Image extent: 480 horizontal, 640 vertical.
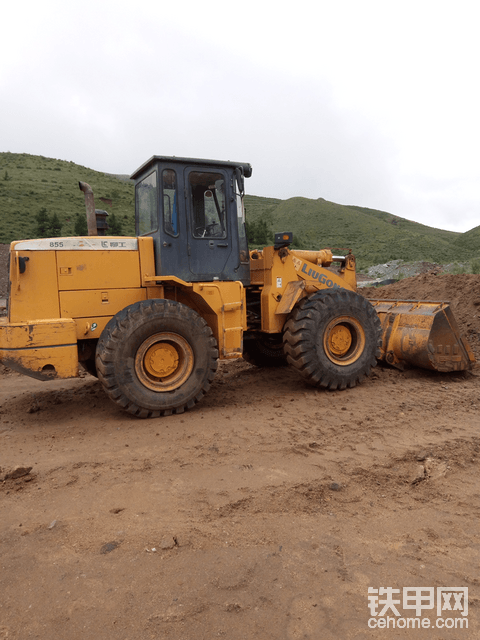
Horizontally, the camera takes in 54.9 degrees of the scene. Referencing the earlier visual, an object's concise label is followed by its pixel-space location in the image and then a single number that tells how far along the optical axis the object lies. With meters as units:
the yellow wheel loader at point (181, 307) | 5.08
